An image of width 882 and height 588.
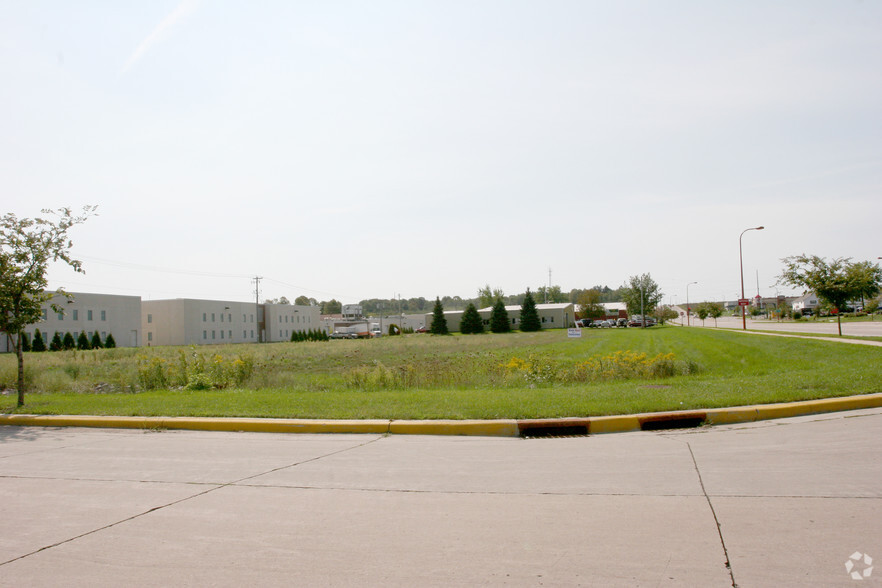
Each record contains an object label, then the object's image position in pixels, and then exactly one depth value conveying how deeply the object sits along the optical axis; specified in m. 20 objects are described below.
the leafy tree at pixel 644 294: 93.81
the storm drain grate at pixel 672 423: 9.58
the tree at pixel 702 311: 95.18
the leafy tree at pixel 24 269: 13.48
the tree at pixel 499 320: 97.94
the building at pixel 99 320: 66.00
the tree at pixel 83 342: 62.92
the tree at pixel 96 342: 65.36
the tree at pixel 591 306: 109.05
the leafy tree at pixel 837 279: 27.53
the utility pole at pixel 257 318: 101.56
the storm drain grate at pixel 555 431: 9.40
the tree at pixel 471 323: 97.25
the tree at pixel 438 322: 99.25
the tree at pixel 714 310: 91.75
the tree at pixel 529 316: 96.38
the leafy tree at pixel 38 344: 59.00
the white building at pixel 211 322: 84.69
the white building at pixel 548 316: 108.50
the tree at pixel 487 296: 143.54
